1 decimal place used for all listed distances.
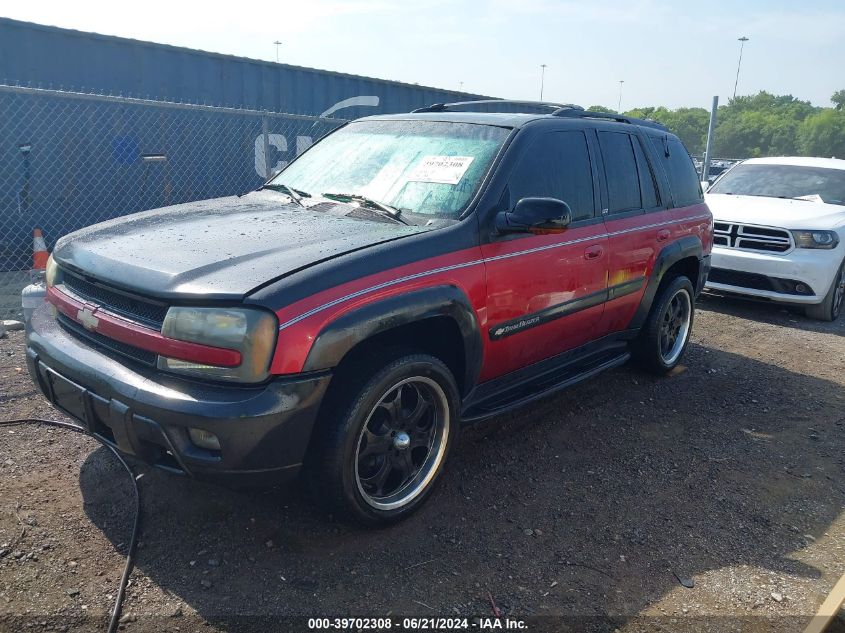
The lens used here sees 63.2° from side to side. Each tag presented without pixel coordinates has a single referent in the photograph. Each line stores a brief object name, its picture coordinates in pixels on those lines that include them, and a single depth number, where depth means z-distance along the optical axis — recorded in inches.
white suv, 280.8
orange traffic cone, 228.4
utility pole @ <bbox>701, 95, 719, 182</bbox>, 477.4
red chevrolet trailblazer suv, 100.1
